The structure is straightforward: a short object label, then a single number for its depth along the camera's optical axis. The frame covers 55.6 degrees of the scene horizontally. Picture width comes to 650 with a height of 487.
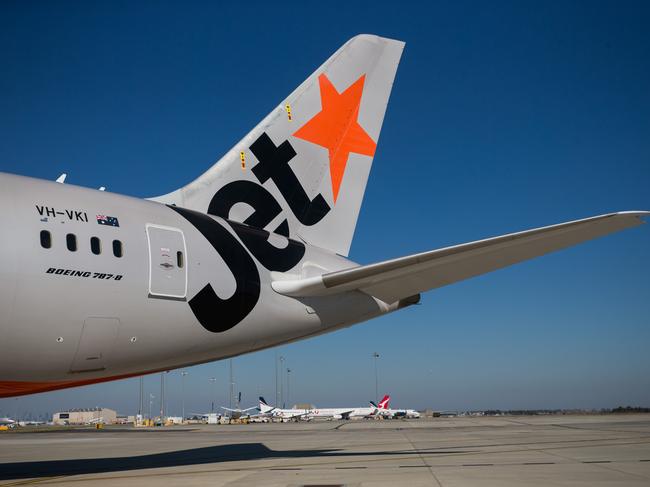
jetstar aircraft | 9.58
